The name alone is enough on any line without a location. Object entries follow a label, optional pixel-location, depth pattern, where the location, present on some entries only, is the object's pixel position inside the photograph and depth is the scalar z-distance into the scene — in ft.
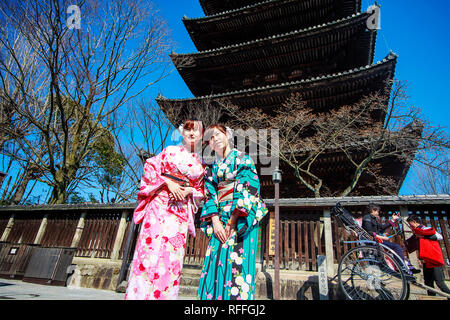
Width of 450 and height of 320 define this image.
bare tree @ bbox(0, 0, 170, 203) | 22.32
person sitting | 11.59
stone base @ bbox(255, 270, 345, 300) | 14.52
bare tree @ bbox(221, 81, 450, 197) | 22.07
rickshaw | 9.68
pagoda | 26.27
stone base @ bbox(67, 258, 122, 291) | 19.26
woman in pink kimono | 5.18
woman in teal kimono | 5.00
